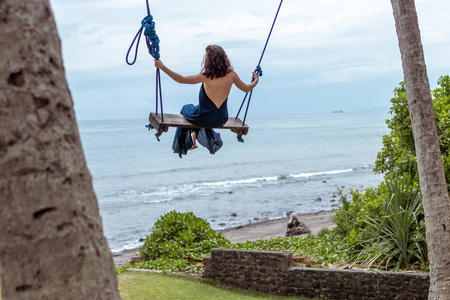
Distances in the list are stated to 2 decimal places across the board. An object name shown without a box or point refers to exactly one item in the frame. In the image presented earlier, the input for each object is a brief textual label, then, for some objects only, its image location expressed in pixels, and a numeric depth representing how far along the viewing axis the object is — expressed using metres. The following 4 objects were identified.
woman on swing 6.39
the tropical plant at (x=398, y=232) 8.23
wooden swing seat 6.28
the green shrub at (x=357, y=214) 9.13
